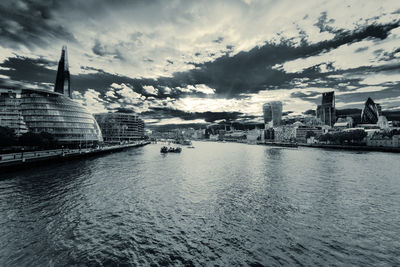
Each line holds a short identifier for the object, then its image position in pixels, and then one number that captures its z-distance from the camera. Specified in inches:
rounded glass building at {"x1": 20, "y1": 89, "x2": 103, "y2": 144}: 3088.1
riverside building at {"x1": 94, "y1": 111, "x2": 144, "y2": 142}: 7465.6
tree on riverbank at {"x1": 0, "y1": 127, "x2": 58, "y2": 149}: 1989.2
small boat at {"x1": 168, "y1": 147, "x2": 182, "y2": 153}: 3681.1
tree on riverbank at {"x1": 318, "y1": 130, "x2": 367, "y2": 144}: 4884.4
